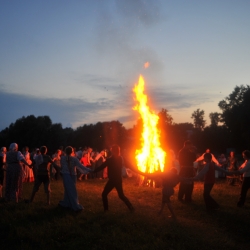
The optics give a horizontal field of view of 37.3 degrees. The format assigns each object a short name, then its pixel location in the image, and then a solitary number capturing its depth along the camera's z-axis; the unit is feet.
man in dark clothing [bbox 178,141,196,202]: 45.69
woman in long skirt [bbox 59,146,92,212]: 36.68
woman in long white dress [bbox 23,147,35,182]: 70.85
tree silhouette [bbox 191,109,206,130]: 418.31
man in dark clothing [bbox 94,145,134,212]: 36.01
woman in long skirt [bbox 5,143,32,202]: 41.32
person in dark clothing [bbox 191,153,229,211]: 38.86
